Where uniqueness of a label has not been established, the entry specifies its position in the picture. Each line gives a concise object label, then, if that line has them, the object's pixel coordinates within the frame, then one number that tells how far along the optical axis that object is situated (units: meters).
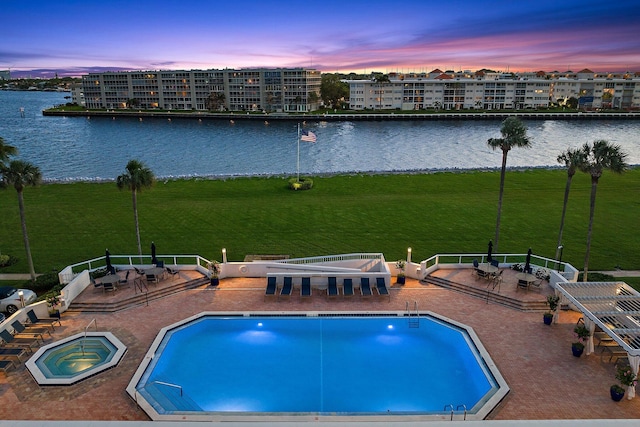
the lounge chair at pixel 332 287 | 21.50
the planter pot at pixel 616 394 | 13.73
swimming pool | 14.61
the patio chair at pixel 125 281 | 22.08
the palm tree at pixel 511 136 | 25.77
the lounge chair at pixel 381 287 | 21.19
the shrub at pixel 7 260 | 27.08
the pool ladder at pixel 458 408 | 13.06
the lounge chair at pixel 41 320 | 18.44
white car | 20.36
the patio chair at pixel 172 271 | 23.08
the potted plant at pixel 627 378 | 13.76
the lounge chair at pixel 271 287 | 21.27
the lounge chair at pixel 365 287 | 21.26
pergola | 14.91
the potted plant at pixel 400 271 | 22.67
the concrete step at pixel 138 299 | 19.98
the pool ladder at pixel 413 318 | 19.33
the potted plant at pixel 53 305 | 19.06
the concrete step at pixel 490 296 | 20.12
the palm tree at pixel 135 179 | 24.62
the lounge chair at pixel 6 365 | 15.38
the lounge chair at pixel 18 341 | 16.70
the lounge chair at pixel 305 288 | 21.33
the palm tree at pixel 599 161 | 21.12
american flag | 43.00
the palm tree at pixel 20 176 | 22.70
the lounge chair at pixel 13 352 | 15.95
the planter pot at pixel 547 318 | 18.61
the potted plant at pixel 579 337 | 16.20
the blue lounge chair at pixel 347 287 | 21.38
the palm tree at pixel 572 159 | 22.33
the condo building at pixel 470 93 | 162.75
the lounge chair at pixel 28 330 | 17.55
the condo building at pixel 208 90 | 161.62
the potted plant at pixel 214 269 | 22.66
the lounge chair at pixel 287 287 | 21.19
